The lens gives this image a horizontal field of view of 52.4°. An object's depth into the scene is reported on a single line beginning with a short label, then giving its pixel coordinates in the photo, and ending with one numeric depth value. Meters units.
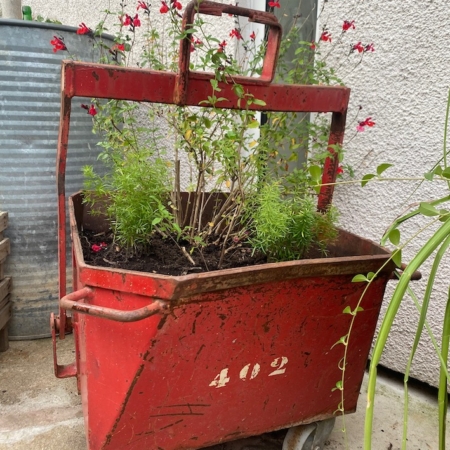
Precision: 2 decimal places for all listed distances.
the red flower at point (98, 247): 1.38
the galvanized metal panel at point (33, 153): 1.93
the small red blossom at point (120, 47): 1.53
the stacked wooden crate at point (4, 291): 2.03
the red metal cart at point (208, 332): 0.99
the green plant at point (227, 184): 1.27
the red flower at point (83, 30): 1.42
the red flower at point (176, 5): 1.37
